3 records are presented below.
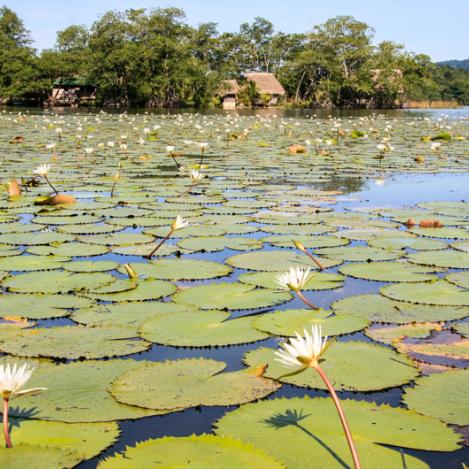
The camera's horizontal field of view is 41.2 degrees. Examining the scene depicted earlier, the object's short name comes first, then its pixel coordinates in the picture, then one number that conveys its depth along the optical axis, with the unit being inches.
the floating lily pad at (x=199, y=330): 79.0
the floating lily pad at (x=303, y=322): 81.5
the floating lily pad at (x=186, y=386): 62.2
